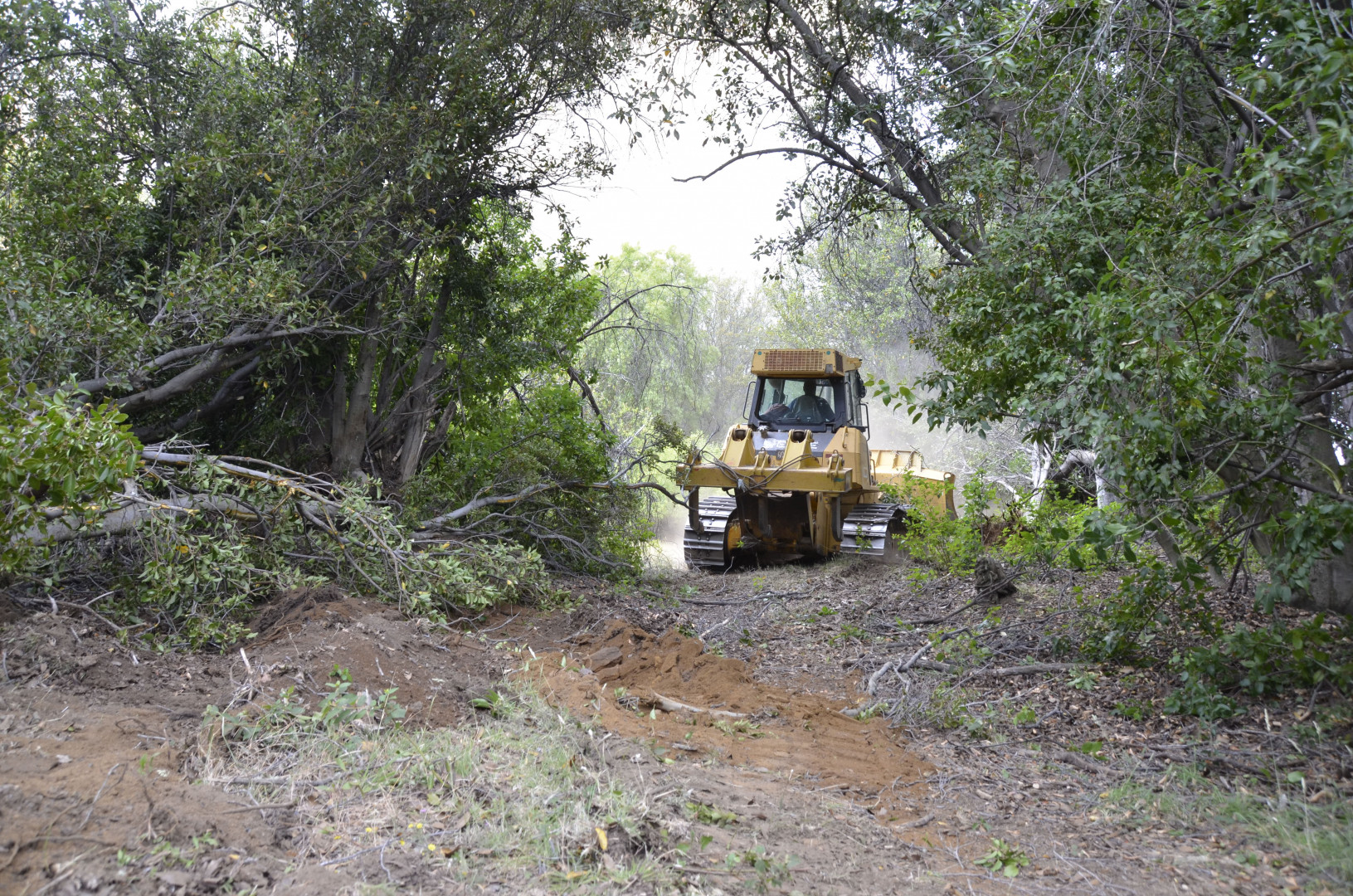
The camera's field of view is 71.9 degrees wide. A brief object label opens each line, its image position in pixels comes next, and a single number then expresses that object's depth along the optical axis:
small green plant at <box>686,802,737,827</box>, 3.94
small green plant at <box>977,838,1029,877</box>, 3.84
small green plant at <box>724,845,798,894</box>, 3.44
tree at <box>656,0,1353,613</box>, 4.32
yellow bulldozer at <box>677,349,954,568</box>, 11.11
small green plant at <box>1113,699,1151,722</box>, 5.44
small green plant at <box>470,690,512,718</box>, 5.10
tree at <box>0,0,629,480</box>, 7.41
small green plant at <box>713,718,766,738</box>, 5.68
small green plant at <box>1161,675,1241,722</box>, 5.10
